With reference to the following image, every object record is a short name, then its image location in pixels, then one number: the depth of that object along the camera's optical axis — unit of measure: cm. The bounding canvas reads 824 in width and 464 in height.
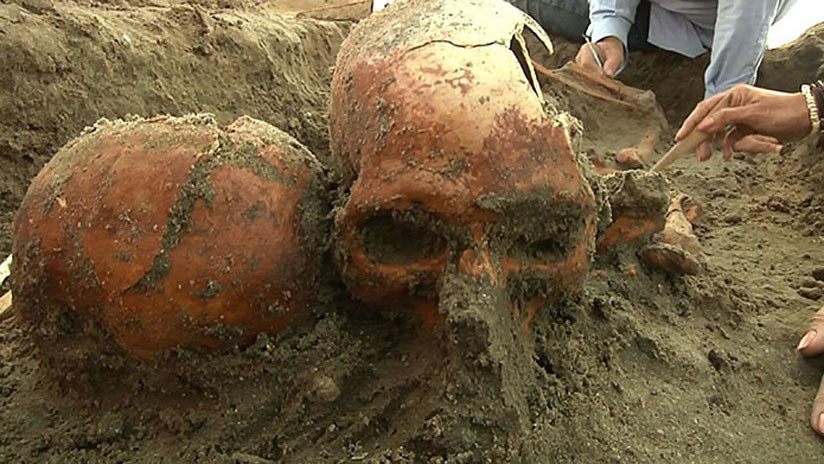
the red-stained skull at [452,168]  29
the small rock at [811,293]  48
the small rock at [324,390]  31
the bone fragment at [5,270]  42
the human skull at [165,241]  30
